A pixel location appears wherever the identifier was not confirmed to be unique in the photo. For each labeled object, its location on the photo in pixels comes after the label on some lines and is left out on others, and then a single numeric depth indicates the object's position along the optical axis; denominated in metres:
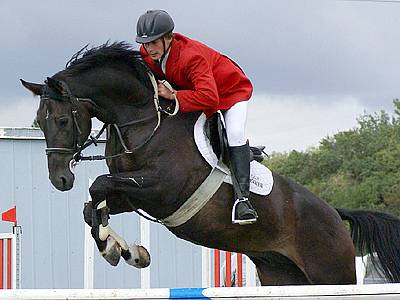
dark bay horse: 10.90
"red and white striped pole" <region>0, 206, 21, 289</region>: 14.98
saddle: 11.48
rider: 10.86
